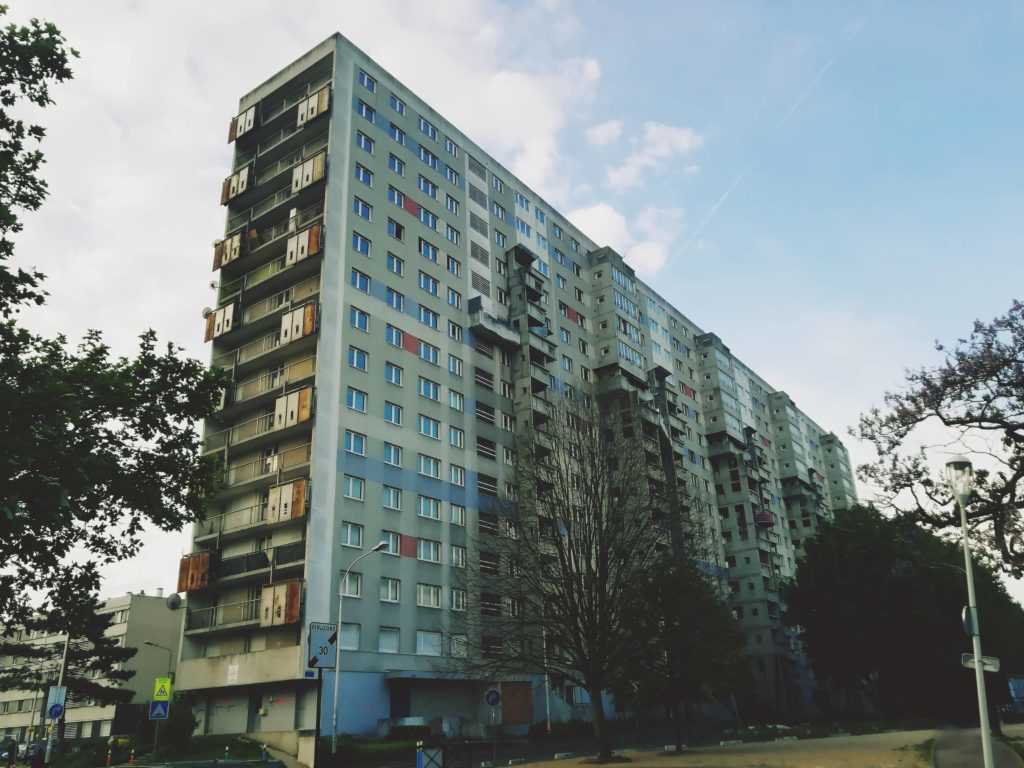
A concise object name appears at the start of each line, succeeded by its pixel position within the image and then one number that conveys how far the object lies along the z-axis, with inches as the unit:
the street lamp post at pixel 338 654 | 1413.6
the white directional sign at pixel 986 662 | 601.6
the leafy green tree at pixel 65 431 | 557.6
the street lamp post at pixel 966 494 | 625.3
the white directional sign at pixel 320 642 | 822.5
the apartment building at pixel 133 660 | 3481.8
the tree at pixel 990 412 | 687.7
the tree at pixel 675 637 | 1362.0
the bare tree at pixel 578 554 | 1289.4
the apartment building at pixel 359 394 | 1704.0
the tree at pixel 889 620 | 1883.6
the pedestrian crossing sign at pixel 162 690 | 972.6
